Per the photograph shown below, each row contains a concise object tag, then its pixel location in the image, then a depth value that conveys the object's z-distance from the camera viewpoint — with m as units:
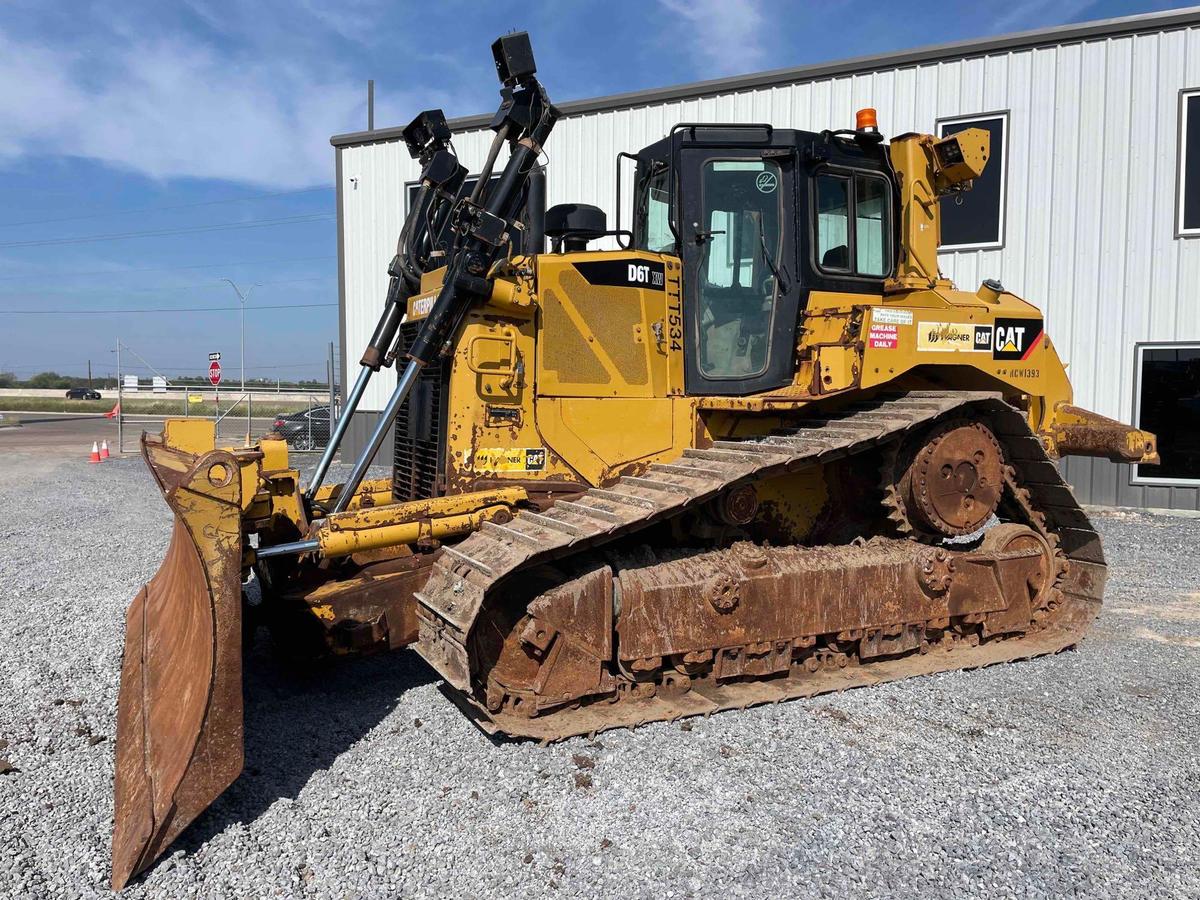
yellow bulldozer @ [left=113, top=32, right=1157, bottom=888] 4.53
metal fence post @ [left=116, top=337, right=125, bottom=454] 19.28
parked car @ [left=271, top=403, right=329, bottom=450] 20.19
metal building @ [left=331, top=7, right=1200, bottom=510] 11.30
